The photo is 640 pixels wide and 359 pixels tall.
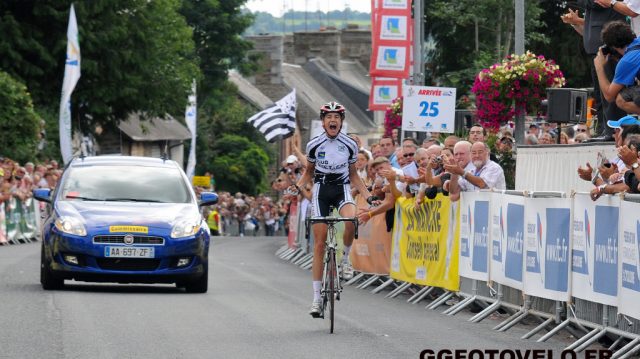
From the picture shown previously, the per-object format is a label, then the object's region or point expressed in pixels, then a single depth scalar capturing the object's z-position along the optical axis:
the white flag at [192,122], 64.19
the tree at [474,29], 48.52
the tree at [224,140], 85.62
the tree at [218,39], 84.25
